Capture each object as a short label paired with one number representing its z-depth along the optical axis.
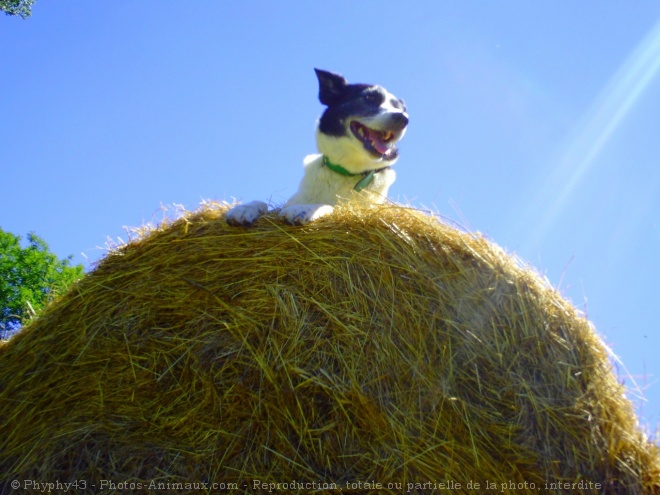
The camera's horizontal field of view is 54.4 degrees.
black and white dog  4.51
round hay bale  2.65
